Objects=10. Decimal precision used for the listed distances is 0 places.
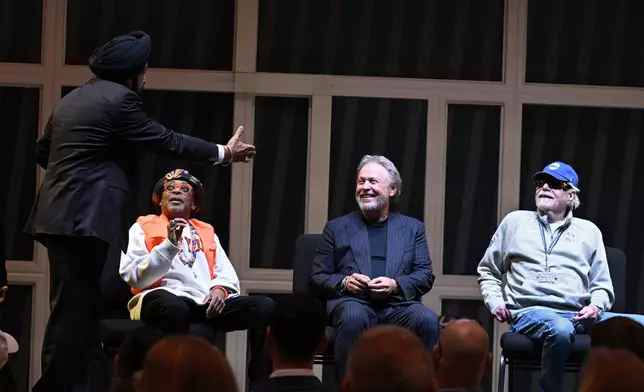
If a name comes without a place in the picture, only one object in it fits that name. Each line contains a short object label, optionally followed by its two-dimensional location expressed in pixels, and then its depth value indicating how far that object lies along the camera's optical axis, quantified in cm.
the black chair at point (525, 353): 815
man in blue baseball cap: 848
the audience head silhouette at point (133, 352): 465
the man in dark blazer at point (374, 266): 822
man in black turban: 705
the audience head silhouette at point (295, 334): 489
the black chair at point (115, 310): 804
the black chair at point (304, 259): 897
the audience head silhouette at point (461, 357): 461
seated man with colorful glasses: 800
